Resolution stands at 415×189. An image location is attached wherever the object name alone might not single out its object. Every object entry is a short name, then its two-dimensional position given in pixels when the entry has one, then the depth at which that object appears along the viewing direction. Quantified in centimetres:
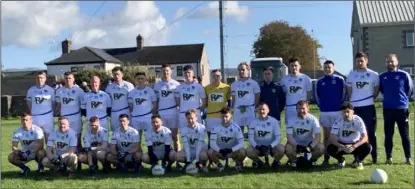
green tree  6100
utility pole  2484
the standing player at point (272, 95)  977
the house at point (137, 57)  6131
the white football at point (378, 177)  777
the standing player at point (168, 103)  998
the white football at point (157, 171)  882
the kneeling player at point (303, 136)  886
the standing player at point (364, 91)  910
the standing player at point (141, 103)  995
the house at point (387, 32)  4100
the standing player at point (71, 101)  1012
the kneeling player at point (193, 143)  905
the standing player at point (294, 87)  954
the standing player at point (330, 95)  920
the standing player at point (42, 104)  1018
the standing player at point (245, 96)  976
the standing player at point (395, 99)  897
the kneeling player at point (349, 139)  865
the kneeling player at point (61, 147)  918
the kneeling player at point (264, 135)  896
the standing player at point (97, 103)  996
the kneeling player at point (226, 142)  894
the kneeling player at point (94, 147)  923
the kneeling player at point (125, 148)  925
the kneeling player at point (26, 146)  937
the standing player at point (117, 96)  1010
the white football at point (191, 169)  881
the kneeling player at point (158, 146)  918
